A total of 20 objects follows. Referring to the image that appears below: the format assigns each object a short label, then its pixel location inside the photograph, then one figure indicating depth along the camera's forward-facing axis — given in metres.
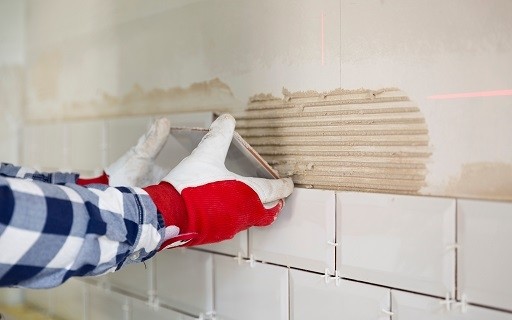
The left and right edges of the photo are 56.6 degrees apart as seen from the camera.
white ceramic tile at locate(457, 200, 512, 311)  1.07
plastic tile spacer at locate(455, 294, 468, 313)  1.12
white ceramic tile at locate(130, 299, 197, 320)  1.83
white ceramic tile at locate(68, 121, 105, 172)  2.24
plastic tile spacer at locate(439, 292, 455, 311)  1.14
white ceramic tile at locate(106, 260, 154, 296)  2.00
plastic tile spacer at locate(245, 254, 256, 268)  1.57
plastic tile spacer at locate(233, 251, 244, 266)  1.60
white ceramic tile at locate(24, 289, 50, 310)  2.63
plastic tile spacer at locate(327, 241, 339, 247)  1.35
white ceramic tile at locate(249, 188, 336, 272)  1.38
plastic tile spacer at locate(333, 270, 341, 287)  1.35
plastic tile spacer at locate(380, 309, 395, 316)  1.23
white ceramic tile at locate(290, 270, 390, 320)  1.27
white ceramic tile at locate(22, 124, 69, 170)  2.51
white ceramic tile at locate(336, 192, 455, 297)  1.16
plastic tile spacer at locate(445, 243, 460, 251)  1.14
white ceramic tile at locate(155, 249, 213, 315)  1.73
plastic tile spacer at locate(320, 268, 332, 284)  1.37
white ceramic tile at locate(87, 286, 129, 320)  2.10
